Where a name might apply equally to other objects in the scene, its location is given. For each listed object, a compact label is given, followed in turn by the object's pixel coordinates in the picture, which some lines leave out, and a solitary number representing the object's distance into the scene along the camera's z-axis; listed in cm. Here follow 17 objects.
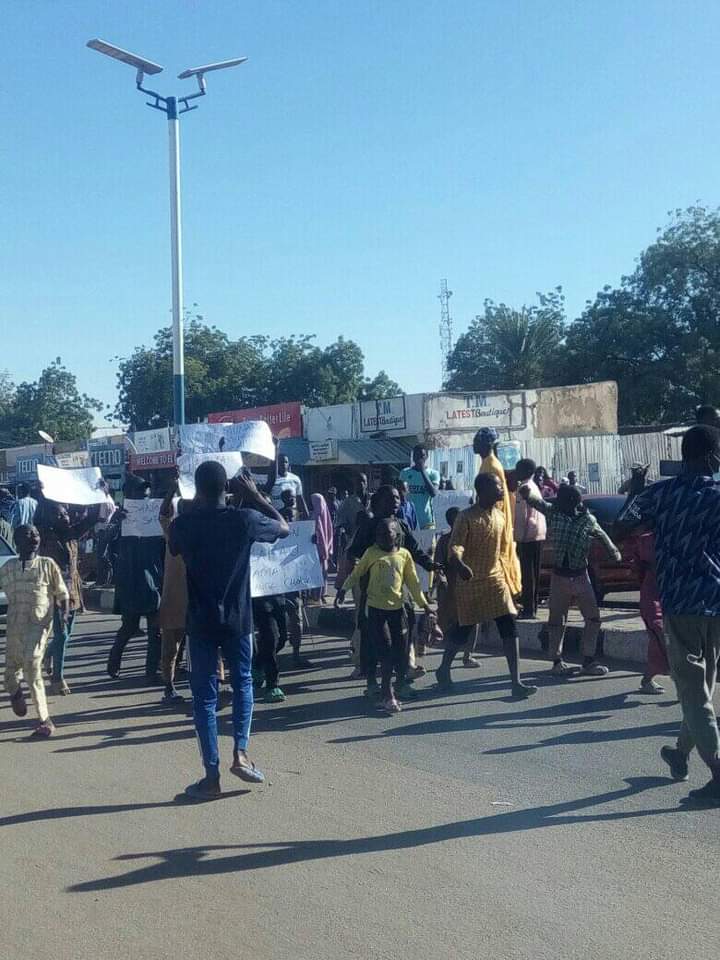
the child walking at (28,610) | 816
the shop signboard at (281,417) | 3531
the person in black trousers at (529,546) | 1183
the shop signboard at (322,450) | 3269
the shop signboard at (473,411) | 3166
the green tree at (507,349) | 5509
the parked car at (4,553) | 1478
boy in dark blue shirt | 613
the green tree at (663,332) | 4600
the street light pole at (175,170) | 1778
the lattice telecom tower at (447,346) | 6185
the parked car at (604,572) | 1364
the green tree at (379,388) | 5909
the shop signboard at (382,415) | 3234
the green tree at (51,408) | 6303
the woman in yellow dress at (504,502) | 871
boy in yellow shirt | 834
